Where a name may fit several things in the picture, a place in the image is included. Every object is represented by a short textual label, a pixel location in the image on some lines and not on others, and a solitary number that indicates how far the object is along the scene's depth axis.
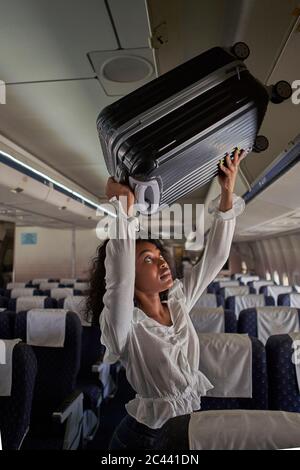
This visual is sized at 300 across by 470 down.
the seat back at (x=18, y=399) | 1.77
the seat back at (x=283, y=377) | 1.69
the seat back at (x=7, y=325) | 3.19
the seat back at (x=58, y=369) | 2.66
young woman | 1.10
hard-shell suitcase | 0.89
